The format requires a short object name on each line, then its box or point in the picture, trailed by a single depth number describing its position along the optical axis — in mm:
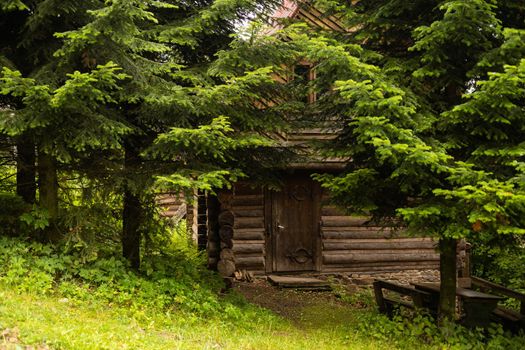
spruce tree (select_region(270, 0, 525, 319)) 6027
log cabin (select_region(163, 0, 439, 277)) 12953
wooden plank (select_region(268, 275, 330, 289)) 12000
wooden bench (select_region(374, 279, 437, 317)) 8375
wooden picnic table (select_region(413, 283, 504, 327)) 7527
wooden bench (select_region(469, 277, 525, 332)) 7884
